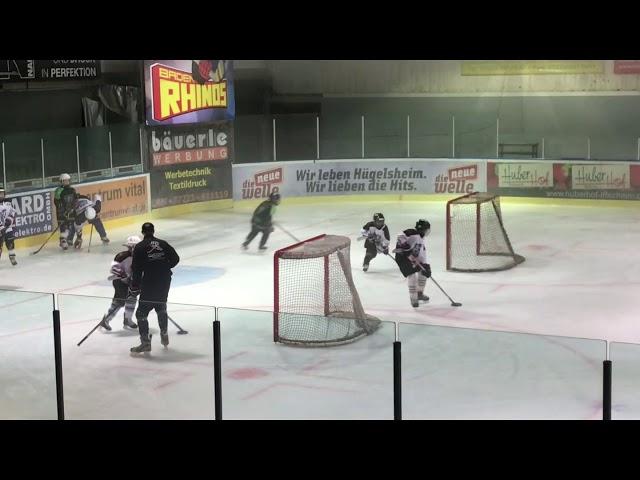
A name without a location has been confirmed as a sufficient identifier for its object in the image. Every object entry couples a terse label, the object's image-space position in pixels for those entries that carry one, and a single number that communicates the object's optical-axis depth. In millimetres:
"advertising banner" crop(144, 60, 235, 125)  21906
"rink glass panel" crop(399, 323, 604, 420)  7746
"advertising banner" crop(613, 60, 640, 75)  26344
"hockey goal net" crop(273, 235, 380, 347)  12570
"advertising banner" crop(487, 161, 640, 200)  23359
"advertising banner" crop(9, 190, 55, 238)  18750
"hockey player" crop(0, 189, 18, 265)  17125
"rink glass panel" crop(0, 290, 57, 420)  8719
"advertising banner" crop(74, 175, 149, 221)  20625
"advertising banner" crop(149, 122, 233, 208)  22328
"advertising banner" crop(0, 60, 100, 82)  22047
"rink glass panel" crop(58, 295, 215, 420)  8453
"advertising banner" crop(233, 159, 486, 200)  24562
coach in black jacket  11109
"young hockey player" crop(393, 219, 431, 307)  13961
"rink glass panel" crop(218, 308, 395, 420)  8102
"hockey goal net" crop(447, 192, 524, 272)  16859
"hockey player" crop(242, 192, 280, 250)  18125
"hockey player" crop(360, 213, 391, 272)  16125
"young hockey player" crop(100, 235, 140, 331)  11984
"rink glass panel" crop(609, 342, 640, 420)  7742
